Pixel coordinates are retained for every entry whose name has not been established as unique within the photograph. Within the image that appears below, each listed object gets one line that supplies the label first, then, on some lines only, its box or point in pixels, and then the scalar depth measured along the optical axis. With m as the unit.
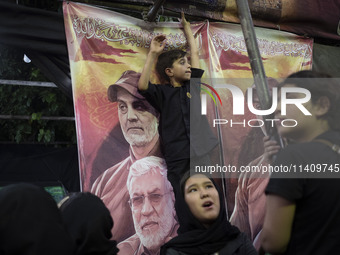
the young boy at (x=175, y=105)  3.32
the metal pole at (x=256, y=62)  2.35
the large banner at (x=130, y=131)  3.30
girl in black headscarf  2.64
